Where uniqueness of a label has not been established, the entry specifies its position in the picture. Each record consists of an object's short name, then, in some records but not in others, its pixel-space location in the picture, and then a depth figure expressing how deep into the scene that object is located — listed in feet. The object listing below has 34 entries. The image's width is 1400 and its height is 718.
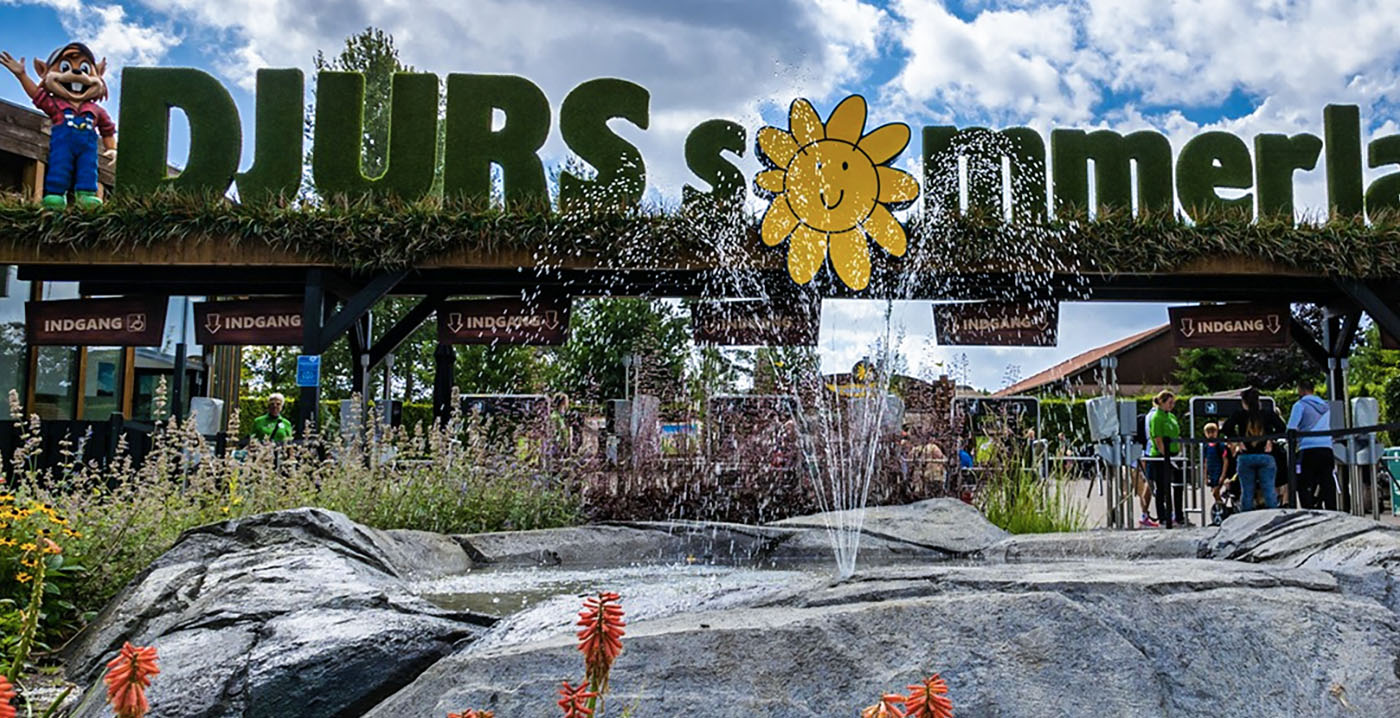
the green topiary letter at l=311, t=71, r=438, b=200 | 31.30
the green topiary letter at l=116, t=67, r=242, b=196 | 31.07
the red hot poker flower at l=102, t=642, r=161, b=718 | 3.14
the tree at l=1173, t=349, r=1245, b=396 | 100.37
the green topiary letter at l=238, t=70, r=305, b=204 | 30.99
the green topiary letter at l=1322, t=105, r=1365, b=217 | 33.40
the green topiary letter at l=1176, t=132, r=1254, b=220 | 32.60
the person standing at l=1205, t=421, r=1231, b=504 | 34.78
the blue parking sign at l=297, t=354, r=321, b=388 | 29.66
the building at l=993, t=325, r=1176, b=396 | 136.15
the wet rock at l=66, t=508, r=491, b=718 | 8.32
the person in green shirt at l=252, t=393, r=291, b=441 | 32.08
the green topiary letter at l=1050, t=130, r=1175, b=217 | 32.42
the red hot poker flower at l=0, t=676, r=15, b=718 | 2.95
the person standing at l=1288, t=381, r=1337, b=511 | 30.91
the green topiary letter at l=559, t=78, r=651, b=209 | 31.19
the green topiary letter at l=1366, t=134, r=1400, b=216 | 33.22
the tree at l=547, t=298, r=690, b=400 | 62.28
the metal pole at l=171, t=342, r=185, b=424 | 44.14
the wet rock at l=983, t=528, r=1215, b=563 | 15.57
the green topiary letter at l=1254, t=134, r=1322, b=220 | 32.83
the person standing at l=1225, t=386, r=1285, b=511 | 30.19
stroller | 32.27
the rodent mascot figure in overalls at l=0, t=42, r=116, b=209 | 31.68
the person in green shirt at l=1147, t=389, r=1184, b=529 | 30.96
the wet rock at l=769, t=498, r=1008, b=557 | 17.57
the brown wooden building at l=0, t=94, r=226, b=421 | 37.19
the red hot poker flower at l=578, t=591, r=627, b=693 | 3.64
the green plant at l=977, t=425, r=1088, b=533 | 22.72
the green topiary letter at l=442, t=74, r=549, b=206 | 31.53
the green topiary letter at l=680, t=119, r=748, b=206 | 31.09
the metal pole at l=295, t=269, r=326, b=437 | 30.71
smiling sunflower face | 30.37
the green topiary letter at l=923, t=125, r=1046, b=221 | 31.48
